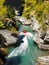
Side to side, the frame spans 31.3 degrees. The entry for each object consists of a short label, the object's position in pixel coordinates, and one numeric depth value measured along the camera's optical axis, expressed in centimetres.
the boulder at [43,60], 1019
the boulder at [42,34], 1358
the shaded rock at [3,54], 1082
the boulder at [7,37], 1253
